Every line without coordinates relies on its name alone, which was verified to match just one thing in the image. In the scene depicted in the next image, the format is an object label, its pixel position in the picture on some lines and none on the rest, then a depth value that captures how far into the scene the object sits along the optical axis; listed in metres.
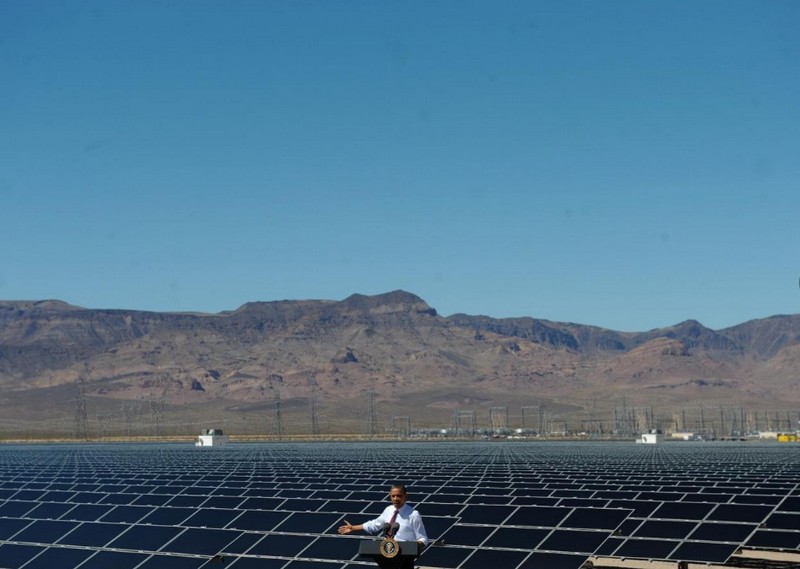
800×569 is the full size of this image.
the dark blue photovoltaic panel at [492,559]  23.31
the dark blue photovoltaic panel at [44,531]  28.19
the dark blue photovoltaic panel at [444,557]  23.45
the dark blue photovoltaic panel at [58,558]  24.33
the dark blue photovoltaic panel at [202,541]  25.08
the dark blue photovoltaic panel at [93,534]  27.22
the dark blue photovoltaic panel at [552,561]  22.98
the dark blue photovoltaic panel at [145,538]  26.12
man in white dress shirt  15.09
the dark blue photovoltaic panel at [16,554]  24.93
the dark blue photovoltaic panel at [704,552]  24.02
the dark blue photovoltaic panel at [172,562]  23.44
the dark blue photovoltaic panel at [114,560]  23.91
